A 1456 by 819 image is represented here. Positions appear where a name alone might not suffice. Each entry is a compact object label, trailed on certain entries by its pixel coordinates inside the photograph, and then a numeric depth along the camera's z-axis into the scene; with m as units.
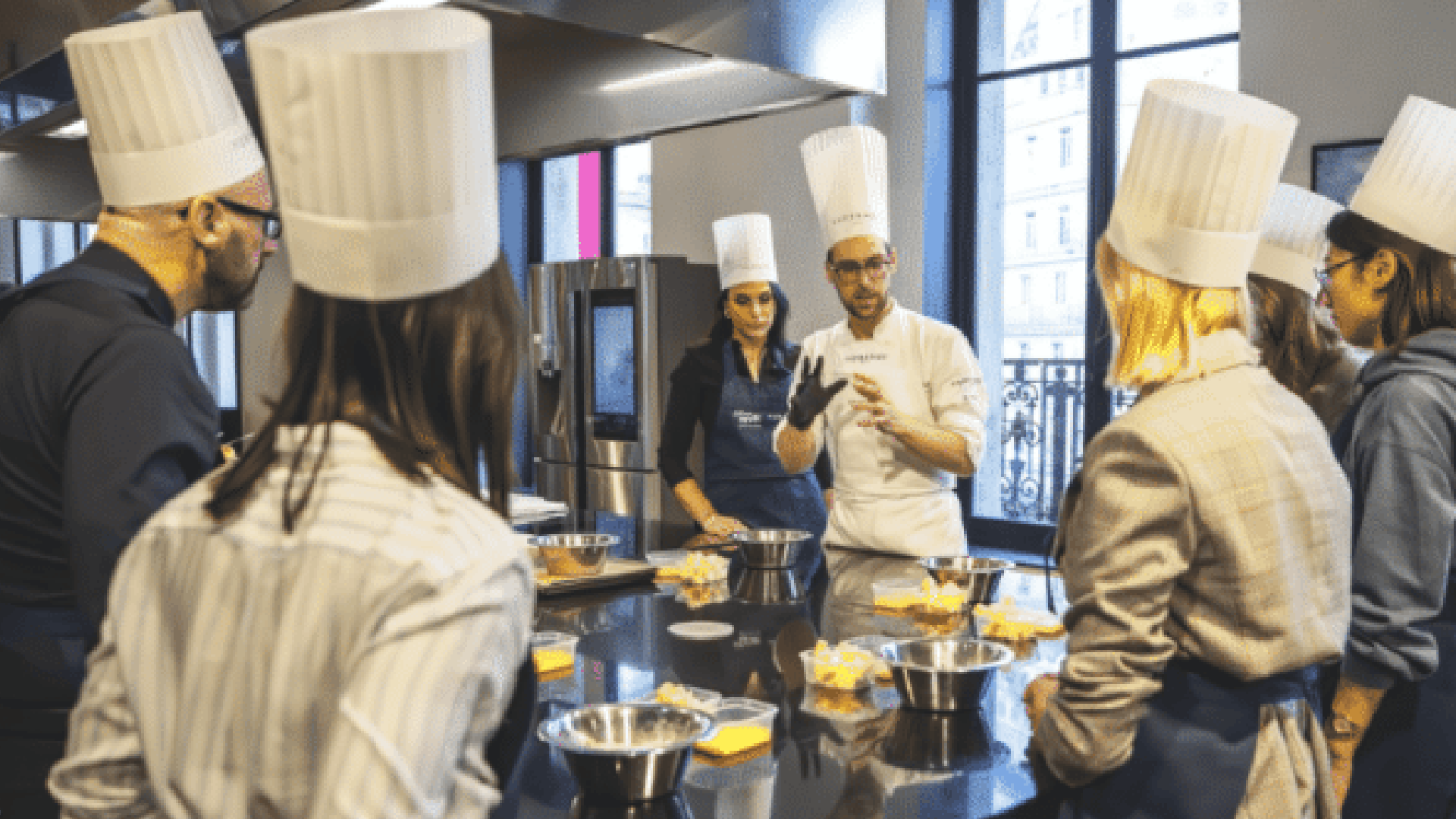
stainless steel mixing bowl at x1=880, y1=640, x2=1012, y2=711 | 1.36
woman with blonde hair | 1.16
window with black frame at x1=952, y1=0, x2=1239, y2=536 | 4.89
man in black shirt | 1.15
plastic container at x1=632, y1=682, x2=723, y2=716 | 1.30
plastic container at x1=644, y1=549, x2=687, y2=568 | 2.38
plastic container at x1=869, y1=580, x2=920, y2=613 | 1.94
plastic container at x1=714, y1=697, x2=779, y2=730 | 1.26
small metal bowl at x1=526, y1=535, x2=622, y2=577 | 2.23
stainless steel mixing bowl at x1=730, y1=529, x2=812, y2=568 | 2.34
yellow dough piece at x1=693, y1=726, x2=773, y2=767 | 1.22
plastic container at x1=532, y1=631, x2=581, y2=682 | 1.57
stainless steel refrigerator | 5.00
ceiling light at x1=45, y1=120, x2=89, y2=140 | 3.26
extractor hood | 1.81
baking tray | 2.16
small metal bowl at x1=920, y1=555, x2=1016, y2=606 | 1.99
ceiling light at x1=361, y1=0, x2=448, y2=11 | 1.62
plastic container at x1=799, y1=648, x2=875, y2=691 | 1.48
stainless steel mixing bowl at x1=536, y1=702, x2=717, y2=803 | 1.07
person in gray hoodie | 1.61
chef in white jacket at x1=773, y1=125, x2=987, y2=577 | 2.55
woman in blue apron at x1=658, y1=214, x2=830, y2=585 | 3.04
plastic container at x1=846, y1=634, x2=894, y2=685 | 1.52
